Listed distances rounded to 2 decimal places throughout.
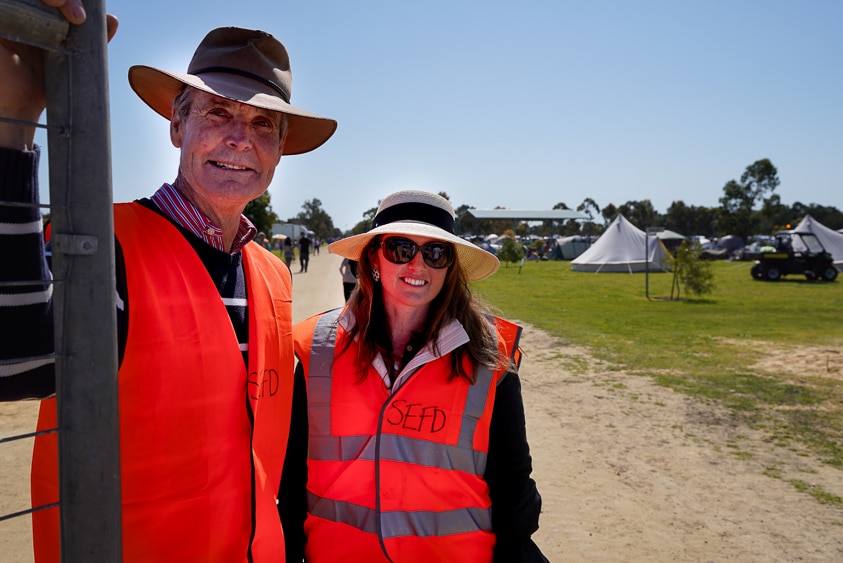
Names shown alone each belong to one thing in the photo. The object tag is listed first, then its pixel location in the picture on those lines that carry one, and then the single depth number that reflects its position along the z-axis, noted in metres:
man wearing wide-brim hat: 1.50
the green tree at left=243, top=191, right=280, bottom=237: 33.81
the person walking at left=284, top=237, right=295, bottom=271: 31.62
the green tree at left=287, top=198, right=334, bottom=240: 130.12
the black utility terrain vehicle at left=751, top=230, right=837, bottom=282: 28.36
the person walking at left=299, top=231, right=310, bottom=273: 28.20
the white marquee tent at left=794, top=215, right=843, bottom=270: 35.12
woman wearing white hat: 2.13
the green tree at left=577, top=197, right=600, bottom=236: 91.08
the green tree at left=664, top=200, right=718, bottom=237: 92.94
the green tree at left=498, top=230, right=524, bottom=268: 37.72
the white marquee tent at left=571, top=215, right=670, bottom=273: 34.03
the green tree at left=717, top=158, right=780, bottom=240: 67.82
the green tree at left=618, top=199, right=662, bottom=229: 97.12
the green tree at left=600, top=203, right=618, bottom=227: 101.29
